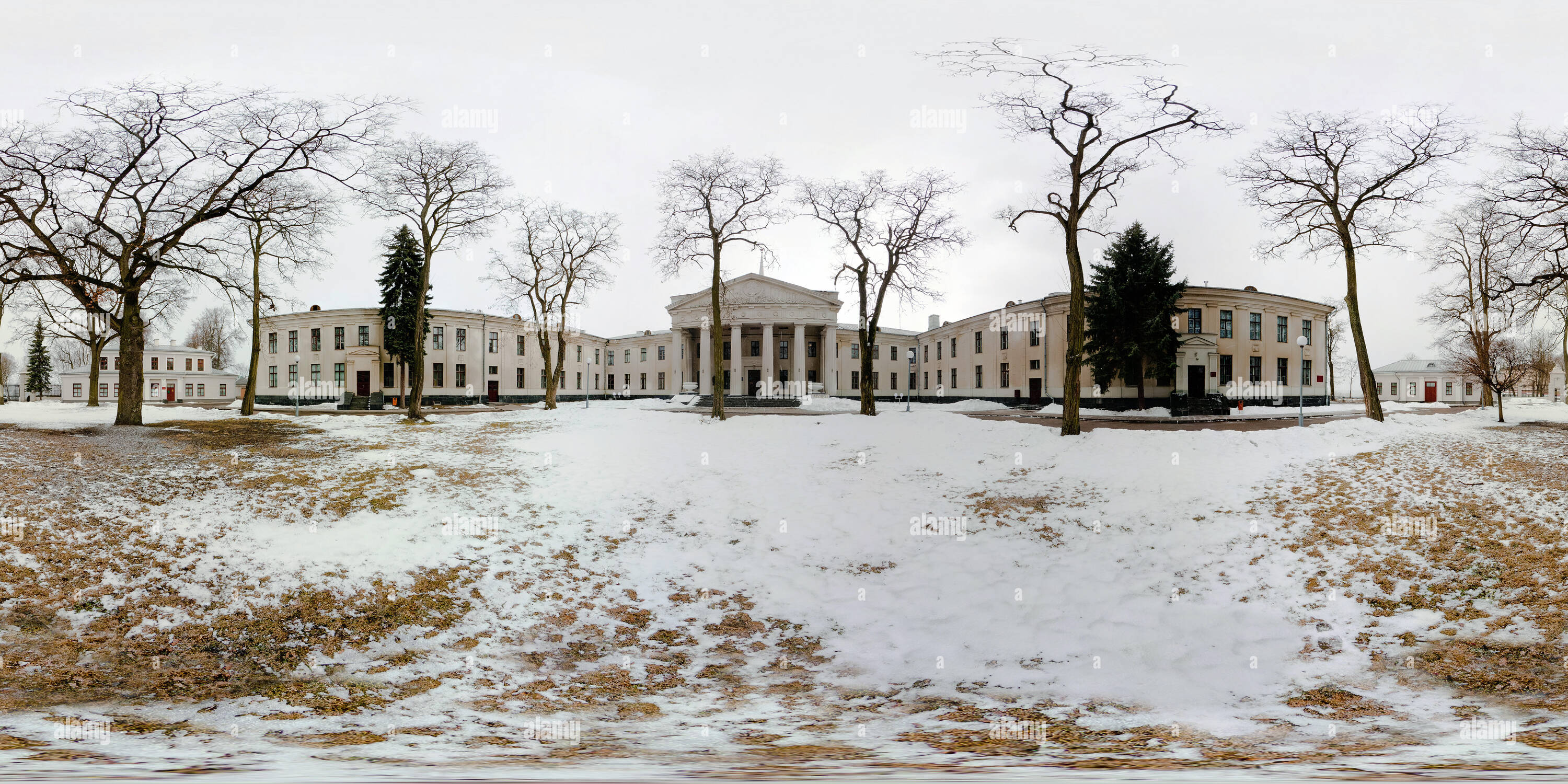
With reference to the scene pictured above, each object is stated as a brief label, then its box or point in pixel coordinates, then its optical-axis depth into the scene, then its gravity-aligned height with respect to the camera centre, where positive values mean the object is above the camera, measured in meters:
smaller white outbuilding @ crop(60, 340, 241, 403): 69.88 +2.17
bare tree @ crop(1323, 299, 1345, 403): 63.50 +6.01
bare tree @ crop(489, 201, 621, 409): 35.59 +7.16
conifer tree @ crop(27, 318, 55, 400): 68.06 +3.03
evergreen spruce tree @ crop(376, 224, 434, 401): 44.75 +6.80
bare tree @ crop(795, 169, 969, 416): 28.16 +6.73
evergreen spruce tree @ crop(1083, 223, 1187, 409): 34.81 +4.85
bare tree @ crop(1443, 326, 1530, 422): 26.30 +1.45
